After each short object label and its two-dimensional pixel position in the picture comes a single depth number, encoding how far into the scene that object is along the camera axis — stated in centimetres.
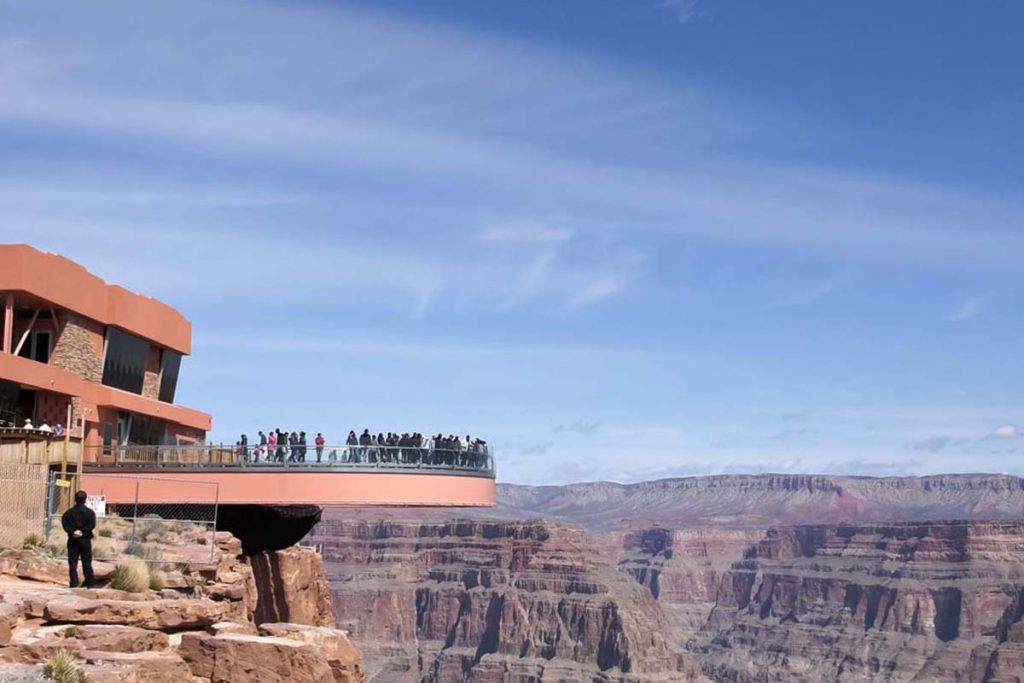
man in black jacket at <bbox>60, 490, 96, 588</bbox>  2180
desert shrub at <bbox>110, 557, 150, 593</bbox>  2312
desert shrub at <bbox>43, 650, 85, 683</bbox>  1634
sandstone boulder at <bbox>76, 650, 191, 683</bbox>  1712
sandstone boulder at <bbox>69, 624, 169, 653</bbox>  1878
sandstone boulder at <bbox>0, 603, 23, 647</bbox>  1766
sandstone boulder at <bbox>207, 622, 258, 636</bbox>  2164
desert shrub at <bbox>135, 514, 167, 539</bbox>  3044
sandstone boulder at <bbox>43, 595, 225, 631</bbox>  1975
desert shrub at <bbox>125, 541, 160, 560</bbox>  2697
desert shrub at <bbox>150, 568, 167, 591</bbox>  2448
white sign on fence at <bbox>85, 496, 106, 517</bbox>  3344
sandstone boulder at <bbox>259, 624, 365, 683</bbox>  2173
